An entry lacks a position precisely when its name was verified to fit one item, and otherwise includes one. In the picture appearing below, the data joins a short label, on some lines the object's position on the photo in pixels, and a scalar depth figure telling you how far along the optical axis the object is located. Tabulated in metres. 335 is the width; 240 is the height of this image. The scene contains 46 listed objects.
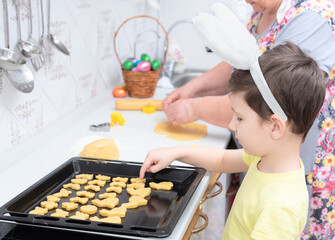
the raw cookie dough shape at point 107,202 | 1.03
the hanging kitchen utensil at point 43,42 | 1.34
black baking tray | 0.88
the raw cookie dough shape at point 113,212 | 0.99
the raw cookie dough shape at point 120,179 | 1.17
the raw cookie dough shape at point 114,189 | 1.12
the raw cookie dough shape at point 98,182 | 1.15
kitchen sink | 2.51
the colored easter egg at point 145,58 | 2.03
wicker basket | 1.94
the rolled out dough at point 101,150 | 1.28
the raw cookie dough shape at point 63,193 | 1.08
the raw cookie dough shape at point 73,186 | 1.13
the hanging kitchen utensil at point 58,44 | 1.44
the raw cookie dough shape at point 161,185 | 1.14
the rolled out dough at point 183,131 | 1.54
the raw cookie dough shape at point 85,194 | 1.08
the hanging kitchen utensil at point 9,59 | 1.14
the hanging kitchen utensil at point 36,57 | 1.29
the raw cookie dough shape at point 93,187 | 1.12
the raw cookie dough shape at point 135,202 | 1.04
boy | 0.90
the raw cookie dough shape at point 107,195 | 1.08
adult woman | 1.27
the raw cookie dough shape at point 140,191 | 1.10
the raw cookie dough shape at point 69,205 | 1.02
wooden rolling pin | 1.82
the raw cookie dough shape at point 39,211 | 0.99
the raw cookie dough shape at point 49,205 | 1.02
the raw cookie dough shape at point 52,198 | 1.05
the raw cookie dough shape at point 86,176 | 1.19
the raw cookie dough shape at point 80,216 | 0.97
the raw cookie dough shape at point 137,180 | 1.17
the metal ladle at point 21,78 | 1.20
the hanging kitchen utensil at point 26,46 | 1.24
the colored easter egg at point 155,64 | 1.98
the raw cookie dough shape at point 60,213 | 0.97
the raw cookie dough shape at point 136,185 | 1.14
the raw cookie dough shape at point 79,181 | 1.15
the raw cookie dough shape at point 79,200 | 1.05
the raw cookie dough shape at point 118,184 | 1.14
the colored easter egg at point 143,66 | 1.95
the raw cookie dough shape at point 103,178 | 1.18
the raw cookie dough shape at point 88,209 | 1.00
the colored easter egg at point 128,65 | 1.97
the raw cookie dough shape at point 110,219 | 0.95
